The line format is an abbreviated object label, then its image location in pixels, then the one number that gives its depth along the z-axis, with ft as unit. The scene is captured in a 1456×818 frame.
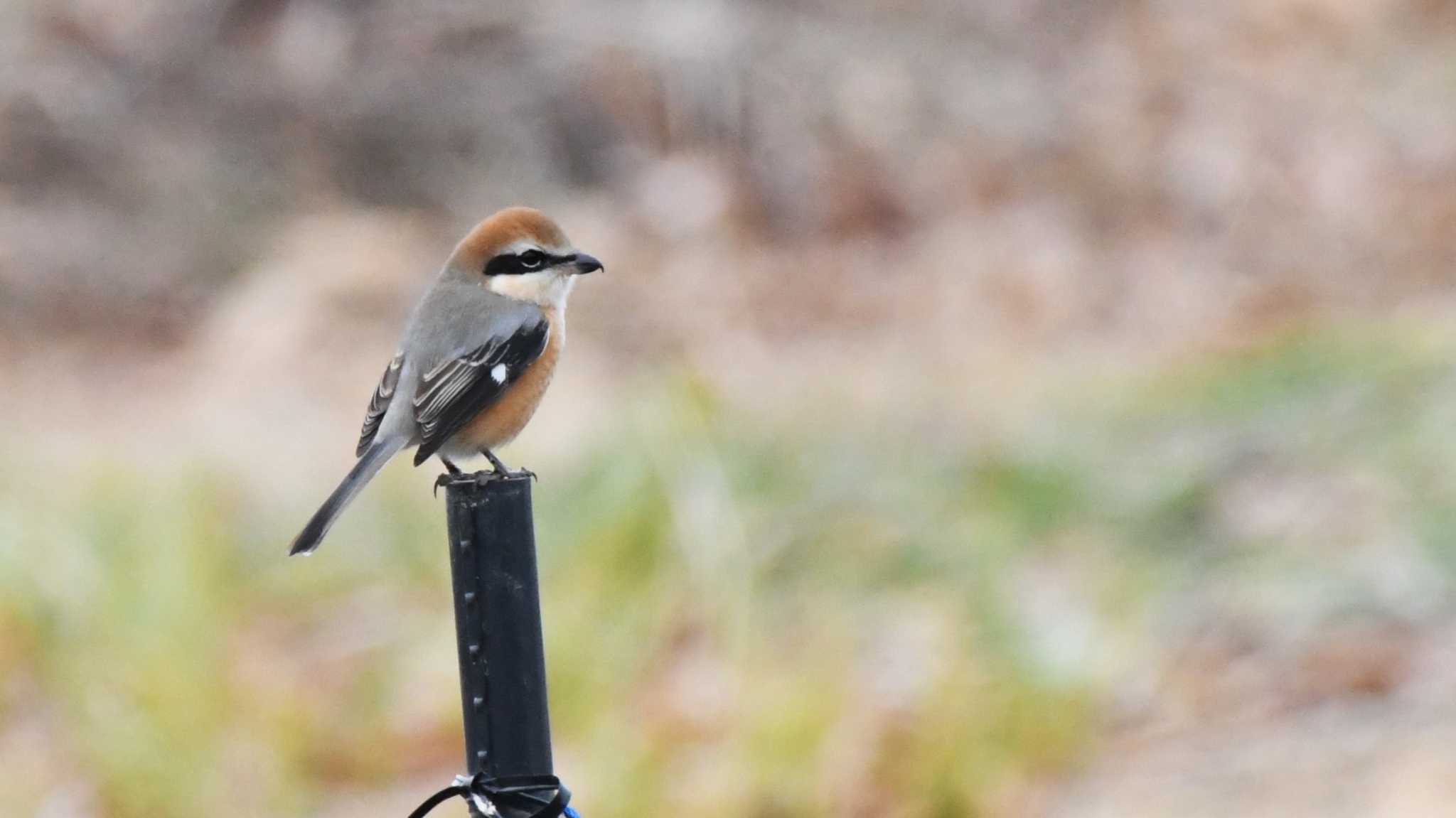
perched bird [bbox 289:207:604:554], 22.49
